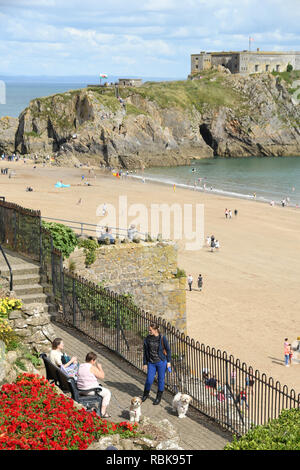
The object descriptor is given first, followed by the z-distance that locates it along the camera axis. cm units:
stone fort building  15238
